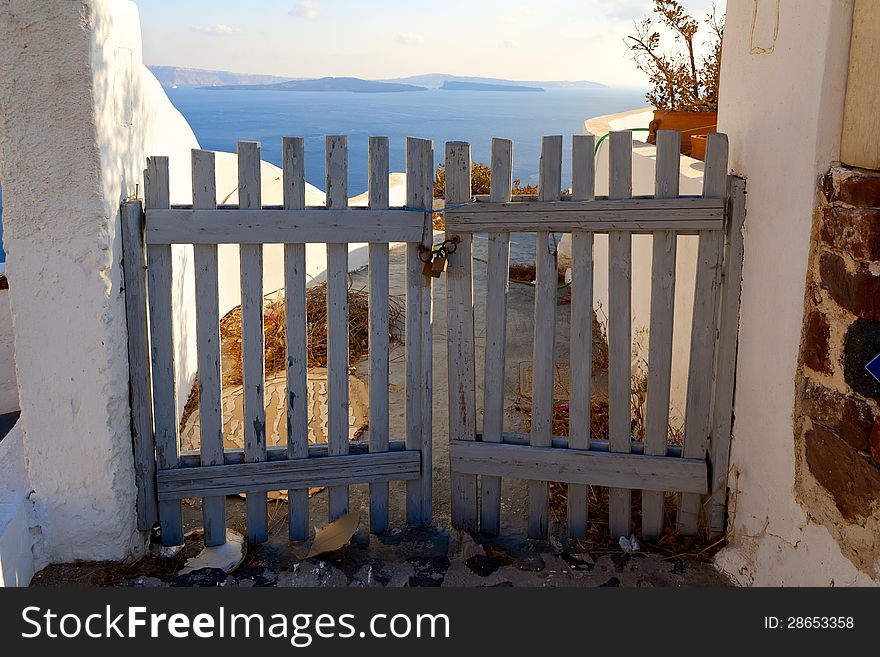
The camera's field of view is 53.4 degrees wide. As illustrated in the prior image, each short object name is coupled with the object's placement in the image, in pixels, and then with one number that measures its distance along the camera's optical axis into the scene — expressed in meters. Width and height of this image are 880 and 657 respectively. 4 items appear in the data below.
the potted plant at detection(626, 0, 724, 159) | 5.25
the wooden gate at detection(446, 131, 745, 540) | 3.14
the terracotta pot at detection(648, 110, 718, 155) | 5.22
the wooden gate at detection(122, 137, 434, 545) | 3.07
